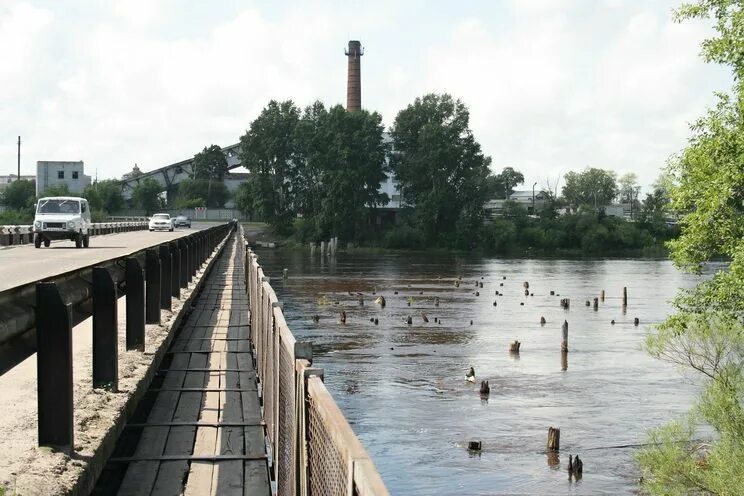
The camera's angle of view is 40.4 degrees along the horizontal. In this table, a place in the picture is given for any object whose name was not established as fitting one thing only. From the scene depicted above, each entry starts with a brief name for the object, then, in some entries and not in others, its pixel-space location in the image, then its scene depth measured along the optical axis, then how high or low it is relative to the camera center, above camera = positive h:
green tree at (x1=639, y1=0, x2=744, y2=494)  26.95 -2.11
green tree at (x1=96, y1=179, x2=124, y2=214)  153.88 +3.92
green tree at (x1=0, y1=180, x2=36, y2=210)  147.50 +3.84
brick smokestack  134.50 +19.80
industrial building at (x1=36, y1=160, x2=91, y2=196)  155.00 +7.29
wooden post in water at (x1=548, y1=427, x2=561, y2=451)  29.03 -6.10
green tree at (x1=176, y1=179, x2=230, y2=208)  159.25 +4.96
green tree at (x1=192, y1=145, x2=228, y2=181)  162.50 +9.58
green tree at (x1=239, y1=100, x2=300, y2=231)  132.50 +8.35
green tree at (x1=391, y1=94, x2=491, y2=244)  124.75 +7.54
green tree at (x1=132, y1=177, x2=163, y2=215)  155.75 +4.16
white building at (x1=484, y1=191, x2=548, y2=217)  148.77 +3.28
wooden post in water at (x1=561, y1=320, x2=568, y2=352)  45.44 -5.07
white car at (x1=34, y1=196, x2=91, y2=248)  42.31 +0.00
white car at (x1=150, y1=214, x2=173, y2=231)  84.12 -0.10
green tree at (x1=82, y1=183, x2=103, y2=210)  145.25 +3.51
